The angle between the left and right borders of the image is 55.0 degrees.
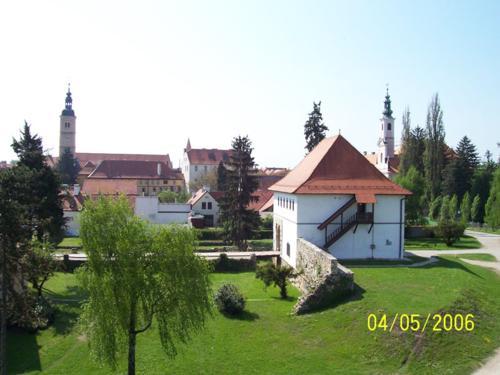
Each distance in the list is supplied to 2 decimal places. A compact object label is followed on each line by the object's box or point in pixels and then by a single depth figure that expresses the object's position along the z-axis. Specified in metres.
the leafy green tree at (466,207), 56.22
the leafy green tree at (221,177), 75.54
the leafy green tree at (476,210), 56.78
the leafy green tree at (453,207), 54.44
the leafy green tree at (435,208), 61.22
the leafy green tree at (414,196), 47.25
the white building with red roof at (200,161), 104.69
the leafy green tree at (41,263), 18.47
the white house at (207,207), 60.91
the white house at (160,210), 52.94
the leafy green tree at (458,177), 63.09
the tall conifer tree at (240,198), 41.38
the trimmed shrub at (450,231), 37.62
